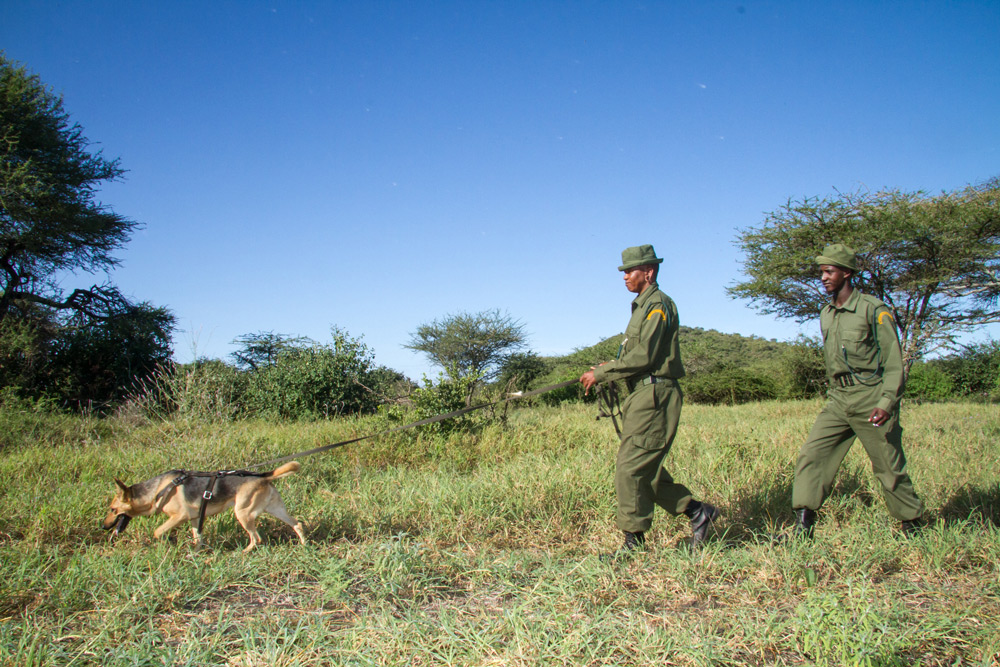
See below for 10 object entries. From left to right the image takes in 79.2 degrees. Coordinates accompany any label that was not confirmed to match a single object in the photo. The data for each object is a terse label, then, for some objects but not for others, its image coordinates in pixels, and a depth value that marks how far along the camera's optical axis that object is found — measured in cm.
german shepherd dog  372
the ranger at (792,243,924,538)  380
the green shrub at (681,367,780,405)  2008
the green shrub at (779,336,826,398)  2027
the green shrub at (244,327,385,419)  1144
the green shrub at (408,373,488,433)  829
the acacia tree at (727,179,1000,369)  1519
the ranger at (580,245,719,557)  364
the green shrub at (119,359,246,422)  674
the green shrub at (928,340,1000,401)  2048
